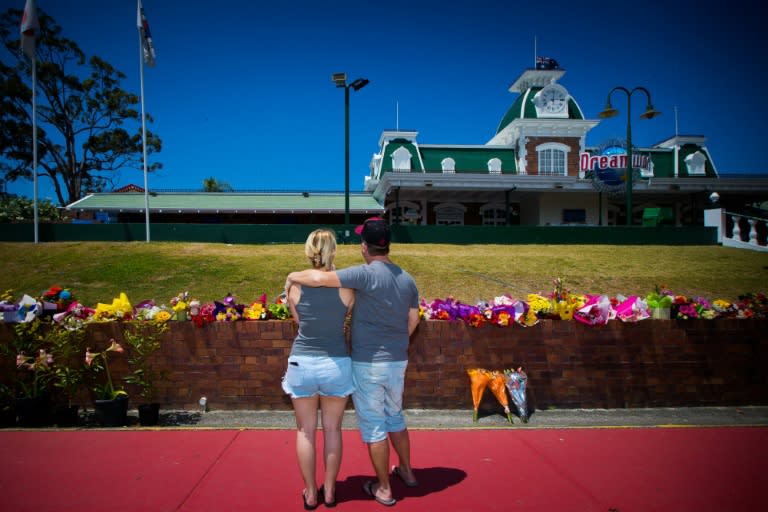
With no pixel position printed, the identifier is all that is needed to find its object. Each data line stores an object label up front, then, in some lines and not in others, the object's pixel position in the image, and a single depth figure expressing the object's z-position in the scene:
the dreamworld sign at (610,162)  29.70
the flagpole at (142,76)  20.80
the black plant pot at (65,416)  4.85
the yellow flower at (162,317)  5.19
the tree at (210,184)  61.91
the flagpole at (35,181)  20.79
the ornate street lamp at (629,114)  22.41
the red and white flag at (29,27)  17.73
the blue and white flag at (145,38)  19.88
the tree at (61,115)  34.78
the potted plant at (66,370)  4.87
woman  3.05
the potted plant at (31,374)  4.79
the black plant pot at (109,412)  4.78
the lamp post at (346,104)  21.17
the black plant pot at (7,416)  4.80
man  3.09
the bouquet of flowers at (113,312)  5.32
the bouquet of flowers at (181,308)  5.28
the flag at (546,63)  36.19
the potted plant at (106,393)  4.79
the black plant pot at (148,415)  4.82
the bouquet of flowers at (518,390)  4.99
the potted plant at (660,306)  5.46
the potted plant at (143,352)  5.02
